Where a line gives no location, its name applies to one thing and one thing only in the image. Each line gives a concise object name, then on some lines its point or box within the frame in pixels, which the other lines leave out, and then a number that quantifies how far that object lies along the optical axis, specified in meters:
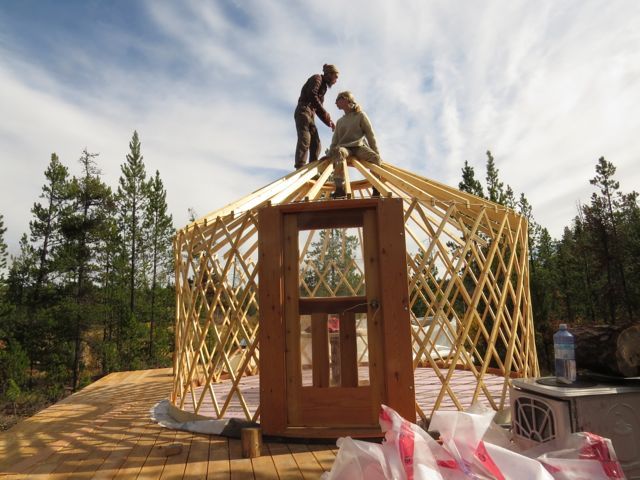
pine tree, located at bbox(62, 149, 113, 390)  10.71
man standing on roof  4.44
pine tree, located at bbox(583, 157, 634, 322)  12.23
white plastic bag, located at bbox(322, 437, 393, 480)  1.39
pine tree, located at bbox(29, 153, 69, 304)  11.30
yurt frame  2.82
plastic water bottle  1.88
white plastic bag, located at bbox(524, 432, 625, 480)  1.44
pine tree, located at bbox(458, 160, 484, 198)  11.02
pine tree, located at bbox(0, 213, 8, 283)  9.98
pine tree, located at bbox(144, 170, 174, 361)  12.97
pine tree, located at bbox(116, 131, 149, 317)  12.59
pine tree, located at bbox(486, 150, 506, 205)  12.14
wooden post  2.29
